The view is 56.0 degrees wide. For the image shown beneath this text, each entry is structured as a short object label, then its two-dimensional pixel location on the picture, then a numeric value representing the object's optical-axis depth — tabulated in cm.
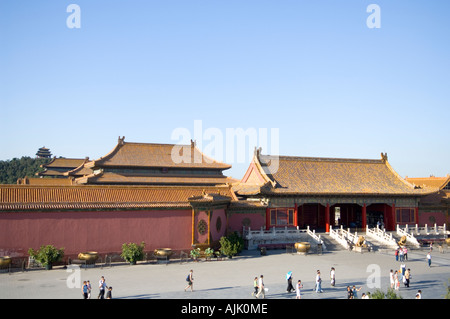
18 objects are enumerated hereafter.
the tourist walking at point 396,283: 2083
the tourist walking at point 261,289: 1916
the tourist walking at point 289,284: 2033
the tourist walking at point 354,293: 1862
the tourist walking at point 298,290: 1900
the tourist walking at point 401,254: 2920
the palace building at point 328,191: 3731
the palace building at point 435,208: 4169
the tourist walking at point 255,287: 1944
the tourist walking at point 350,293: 1838
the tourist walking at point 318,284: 2030
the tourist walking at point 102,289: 1845
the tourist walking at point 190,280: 2032
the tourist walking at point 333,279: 2166
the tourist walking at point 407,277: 2143
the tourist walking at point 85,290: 1828
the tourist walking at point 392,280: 2127
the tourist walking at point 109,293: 1811
